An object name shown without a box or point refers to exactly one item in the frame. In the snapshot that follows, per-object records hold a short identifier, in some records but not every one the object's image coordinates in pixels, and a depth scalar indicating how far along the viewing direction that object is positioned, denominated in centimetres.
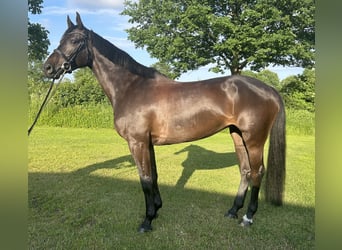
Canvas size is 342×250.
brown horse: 258
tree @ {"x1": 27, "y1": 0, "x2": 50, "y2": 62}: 824
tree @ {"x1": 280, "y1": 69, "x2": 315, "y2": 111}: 1090
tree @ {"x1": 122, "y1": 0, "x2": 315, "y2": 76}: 1235
